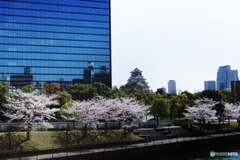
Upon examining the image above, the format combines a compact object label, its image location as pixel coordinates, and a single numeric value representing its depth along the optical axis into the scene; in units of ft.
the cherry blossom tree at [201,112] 259.60
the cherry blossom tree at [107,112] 181.06
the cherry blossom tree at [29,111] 153.07
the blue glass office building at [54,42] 372.99
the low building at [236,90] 447.42
